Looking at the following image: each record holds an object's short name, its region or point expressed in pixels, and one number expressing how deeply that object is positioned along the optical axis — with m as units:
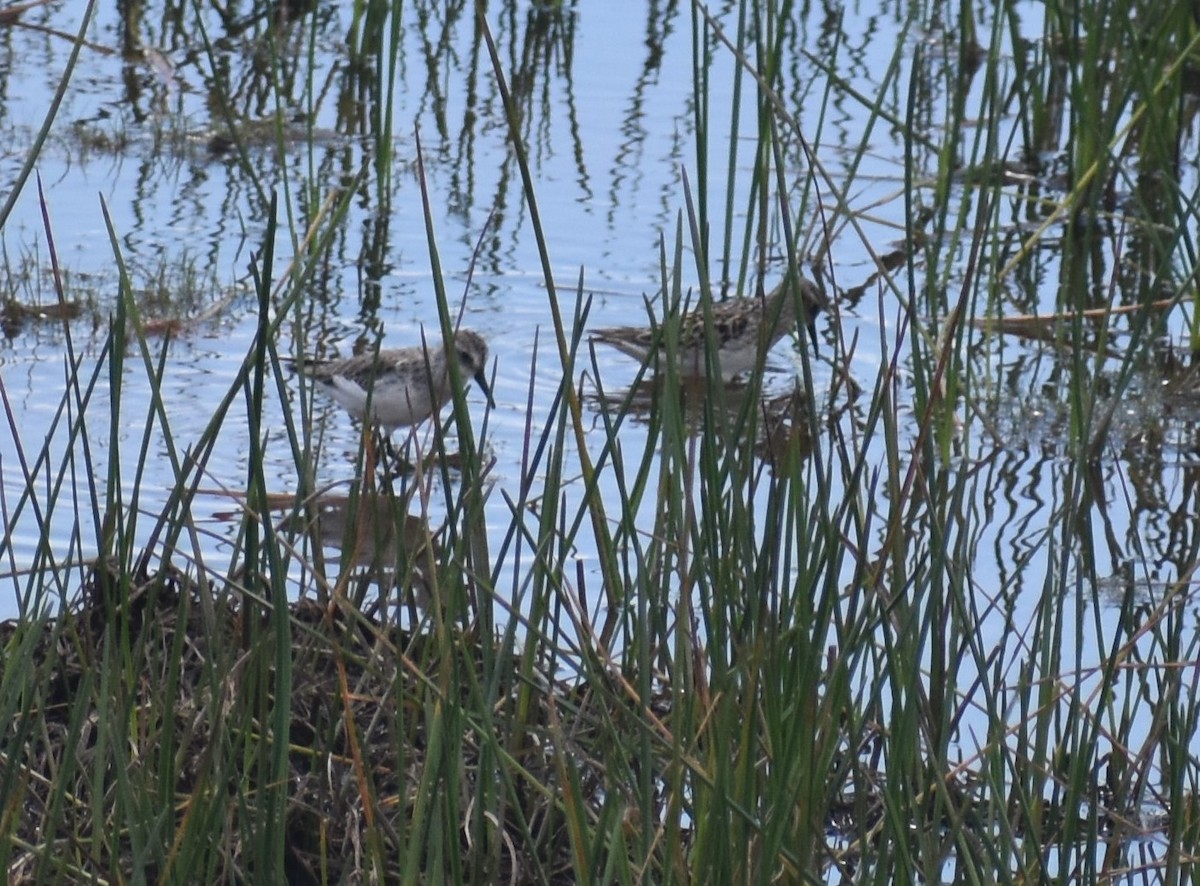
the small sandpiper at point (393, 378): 11.49
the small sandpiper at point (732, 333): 13.12
